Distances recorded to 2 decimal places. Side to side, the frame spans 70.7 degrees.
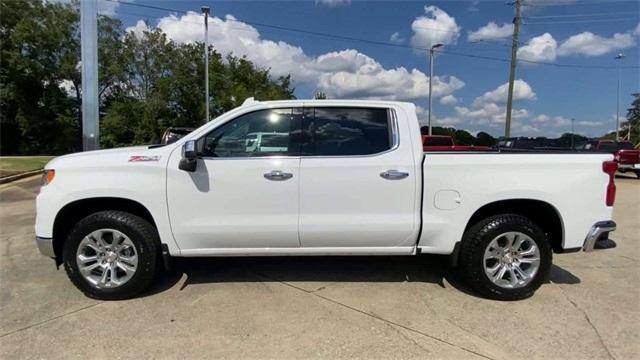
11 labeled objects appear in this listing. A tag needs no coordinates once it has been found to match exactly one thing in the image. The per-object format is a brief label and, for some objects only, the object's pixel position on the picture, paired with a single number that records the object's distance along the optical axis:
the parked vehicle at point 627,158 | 17.94
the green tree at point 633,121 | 74.93
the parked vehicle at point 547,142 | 9.76
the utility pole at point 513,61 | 24.96
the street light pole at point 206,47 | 26.78
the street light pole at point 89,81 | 9.27
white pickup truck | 4.18
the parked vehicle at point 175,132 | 11.07
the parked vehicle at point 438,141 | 19.47
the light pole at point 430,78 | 30.98
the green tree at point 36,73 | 33.75
